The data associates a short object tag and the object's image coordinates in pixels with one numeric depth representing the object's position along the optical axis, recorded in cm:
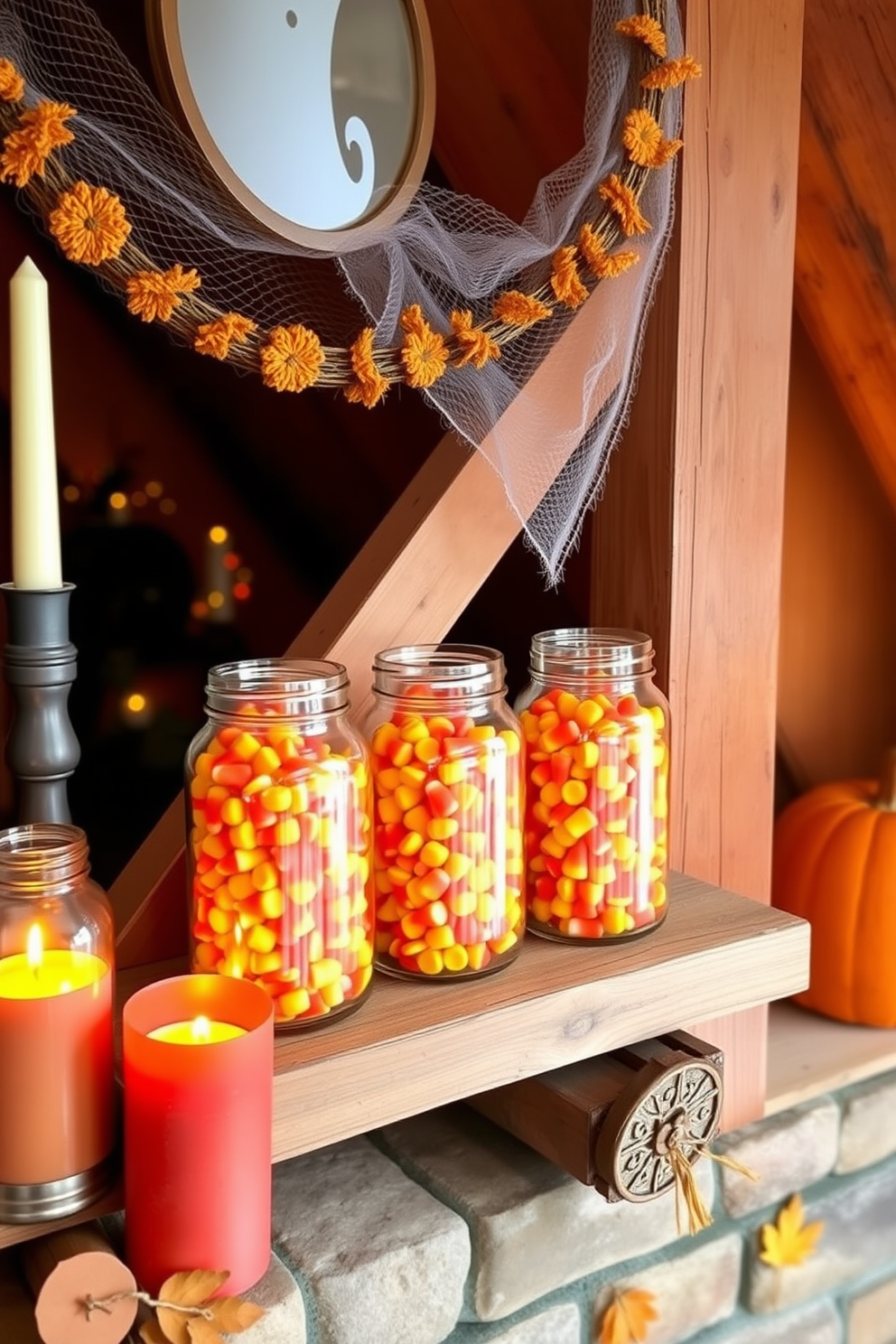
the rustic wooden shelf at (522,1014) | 75
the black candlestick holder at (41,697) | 72
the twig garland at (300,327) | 69
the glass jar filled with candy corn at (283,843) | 75
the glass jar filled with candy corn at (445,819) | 81
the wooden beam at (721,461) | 99
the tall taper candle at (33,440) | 69
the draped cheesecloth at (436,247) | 74
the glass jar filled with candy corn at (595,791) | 88
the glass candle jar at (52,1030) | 66
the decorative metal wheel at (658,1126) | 85
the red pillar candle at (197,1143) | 66
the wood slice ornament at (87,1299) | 64
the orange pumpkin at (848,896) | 128
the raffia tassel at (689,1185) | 86
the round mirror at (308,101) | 82
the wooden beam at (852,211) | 113
